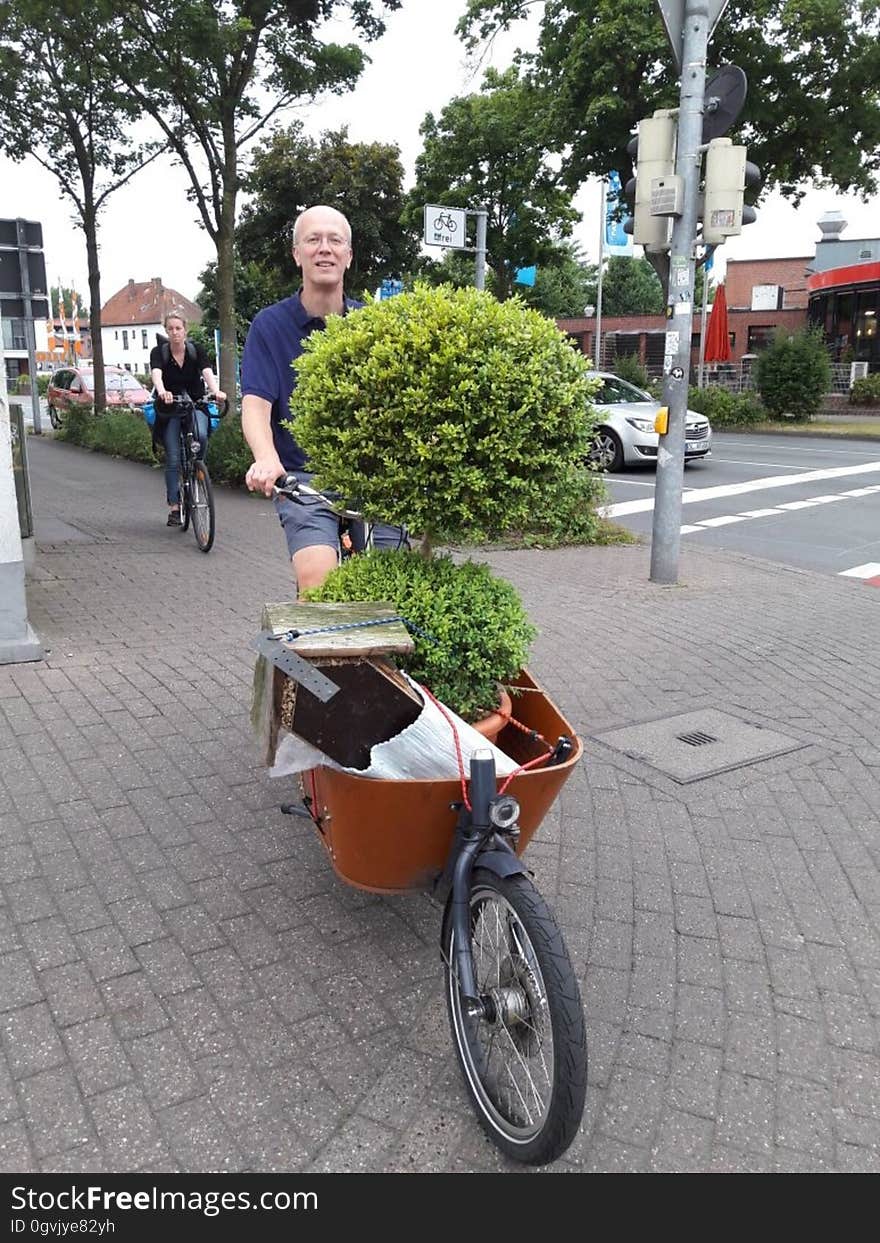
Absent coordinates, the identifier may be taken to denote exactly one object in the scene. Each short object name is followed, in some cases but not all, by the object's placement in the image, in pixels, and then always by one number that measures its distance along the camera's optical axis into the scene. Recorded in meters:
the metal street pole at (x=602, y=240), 34.72
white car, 16.53
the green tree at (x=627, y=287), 71.56
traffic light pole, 7.34
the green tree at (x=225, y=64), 11.60
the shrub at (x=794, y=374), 26.09
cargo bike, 1.88
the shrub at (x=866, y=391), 30.39
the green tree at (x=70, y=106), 13.21
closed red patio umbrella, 27.91
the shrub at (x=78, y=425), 20.06
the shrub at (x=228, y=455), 12.44
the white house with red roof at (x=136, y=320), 97.25
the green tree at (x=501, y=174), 27.03
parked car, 27.12
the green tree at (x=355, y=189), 32.62
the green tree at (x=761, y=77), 21.45
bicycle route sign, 11.84
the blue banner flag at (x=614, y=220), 26.21
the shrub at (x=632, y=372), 31.17
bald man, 3.19
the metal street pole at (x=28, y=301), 15.02
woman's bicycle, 8.44
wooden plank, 2.17
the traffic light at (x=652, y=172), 7.55
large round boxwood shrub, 2.48
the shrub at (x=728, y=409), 26.64
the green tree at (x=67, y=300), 116.88
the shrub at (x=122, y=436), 16.62
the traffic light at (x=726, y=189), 7.23
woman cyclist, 8.55
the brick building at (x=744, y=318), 49.53
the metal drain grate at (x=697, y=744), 4.25
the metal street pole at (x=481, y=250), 12.91
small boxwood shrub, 2.60
